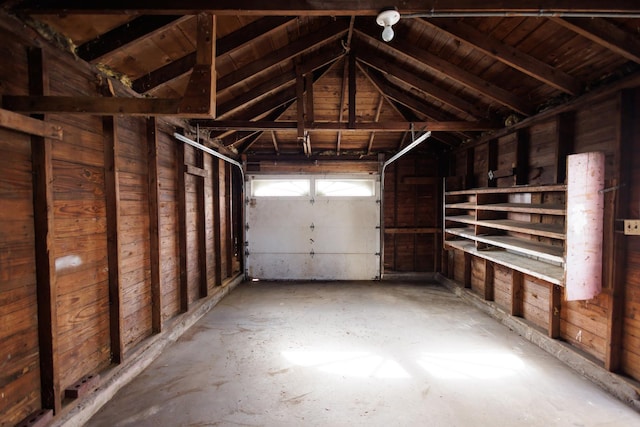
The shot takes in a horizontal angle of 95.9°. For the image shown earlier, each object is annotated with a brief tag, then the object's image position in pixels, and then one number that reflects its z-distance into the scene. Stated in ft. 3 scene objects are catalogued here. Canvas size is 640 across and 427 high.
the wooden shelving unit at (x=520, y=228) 8.61
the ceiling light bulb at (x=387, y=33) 5.75
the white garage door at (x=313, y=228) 18.98
